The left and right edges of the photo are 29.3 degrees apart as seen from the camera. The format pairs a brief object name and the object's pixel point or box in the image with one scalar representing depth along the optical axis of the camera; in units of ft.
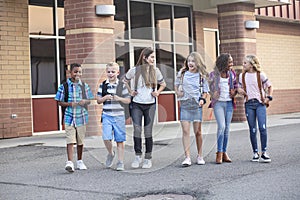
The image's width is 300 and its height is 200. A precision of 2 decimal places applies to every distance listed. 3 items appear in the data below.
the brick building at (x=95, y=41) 45.24
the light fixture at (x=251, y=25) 60.03
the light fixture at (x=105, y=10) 45.06
